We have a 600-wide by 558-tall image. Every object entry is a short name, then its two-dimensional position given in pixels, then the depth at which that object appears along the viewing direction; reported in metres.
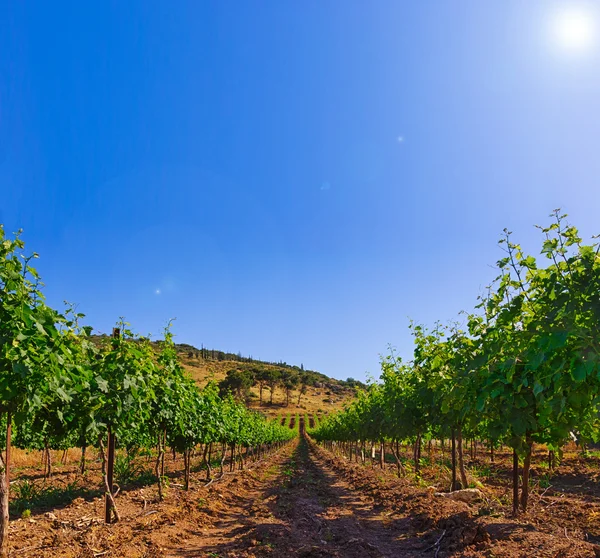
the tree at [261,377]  115.93
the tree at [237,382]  90.12
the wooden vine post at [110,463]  8.72
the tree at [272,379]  115.04
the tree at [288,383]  115.94
